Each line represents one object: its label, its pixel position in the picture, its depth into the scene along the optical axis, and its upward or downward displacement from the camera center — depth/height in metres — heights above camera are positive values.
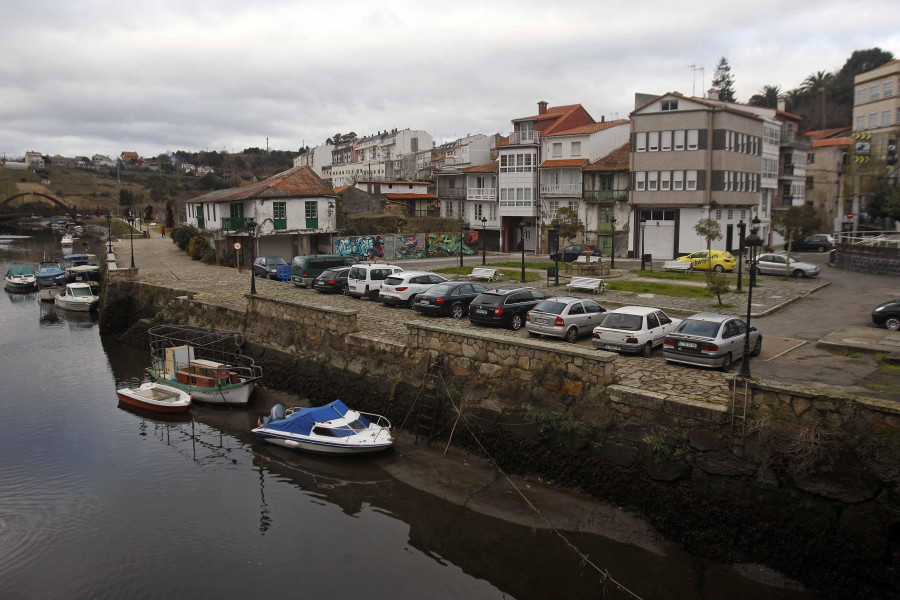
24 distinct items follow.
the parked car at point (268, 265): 37.41 -2.10
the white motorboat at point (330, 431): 16.94 -5.85
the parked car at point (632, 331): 17.80 -3.12
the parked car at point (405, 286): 26.53 -2.48
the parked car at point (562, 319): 19.49 -2.98
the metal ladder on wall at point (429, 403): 17.69 -5.20
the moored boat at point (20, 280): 51.25 -3.80
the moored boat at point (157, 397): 21.78 -6.07
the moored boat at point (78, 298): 41.59 -4.43
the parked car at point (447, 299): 23.95 -2.79
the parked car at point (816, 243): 50.75 -1.51
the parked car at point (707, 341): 15.88 -3.10
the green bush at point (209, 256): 47.78 -1.83
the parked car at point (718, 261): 37.91 -2.18
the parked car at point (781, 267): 34.75 -2.41
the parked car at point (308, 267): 32.98 -1.94
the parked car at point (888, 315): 21.38 -3.26
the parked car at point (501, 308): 21.50 -2.86
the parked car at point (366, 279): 28.72 -2.32
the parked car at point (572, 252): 45.90 -1.85
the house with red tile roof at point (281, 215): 44.78 +1.37
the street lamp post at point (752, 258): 13.99 -1.12
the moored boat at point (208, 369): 22.02 -5.39
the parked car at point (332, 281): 30.34 -2.51
